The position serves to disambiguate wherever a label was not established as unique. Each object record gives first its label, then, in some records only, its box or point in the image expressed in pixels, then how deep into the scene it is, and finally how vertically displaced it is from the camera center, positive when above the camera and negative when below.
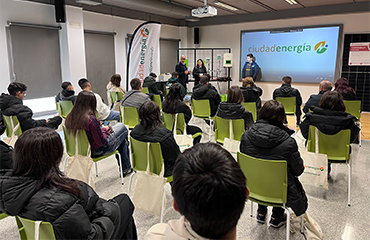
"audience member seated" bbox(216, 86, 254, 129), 3.88 -0.43
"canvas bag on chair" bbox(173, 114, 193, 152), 3.34 -0.75
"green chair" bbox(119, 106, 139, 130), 4.45 -0.63
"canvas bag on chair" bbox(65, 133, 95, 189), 2.89 -0.92
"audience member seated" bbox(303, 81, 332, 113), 4.61 -0.36
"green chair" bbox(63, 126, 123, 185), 3.06 -0.73
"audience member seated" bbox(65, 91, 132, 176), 3.03 -0.54
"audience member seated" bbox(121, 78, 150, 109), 4.60 -0.37
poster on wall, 8.18 +0.56
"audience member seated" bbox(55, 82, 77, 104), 4.90 -0.31
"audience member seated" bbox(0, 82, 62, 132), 3.67 -0.41
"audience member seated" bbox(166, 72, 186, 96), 7.74 -0.08
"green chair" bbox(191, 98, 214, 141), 5.11 -0.61
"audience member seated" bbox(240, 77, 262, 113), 5.57 -0.32
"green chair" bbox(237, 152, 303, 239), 2.16 -0.81
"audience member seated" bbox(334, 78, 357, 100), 4.89 -0.26
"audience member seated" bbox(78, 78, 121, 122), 4.38 -0.56
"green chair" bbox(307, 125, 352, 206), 3.03 -0.75
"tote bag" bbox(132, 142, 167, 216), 2.53 -1.03
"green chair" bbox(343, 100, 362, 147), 4.69 -0.54
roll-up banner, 7.88 +0.66
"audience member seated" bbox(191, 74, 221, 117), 5.23 -0.37
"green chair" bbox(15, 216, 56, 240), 1.39 -0.75
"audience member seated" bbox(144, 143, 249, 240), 0.85 -0.35
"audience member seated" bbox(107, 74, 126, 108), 6.03 -0.22
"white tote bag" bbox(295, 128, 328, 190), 2.84 -0.94
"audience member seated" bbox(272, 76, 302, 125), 5.57 -0.36
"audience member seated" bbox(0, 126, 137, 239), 1.41 -0.58
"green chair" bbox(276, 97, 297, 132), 5.42 -0.55
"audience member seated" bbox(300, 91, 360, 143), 3.12 -0.46
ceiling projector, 6.75 +1.48
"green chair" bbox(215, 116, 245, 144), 3.68 -0.70
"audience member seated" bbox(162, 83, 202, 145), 4.16 -0.43
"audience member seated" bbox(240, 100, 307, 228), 2.25 -0.56
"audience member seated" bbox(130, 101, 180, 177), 2.62 -0.53
